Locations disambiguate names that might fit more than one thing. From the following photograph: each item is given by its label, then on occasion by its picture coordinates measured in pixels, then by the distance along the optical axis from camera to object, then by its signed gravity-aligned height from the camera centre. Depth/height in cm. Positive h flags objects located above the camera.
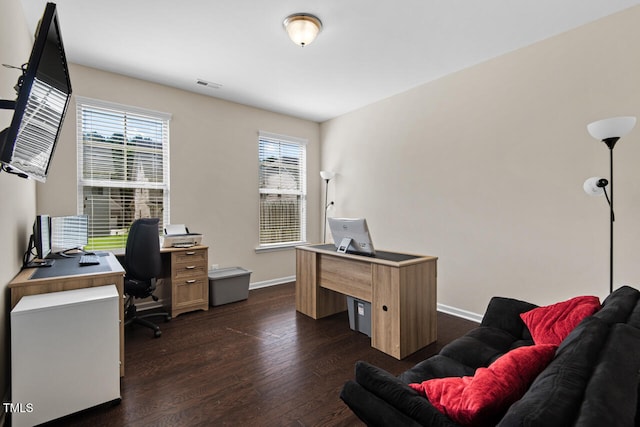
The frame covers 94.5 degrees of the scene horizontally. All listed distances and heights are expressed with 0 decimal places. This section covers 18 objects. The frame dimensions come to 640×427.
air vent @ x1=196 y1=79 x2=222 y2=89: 369 +165
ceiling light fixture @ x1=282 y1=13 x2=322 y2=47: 243 +156
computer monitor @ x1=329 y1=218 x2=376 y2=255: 283 -23
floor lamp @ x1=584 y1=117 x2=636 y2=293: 194 +53
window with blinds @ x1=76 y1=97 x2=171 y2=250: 337 +55
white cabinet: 164 -83
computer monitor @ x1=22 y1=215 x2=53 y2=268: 232 -27
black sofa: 71 -47
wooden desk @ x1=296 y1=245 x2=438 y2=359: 246 -71
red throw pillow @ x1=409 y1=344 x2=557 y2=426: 88 -57
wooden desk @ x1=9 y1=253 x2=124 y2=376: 186 -44
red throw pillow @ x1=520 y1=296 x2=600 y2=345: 163 -63
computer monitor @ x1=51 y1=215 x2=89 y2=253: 282 -19
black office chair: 293 -50
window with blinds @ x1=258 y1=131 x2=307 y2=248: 480 +40
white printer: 356 -30
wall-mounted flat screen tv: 121 +52
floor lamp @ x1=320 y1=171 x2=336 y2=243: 528 +14
